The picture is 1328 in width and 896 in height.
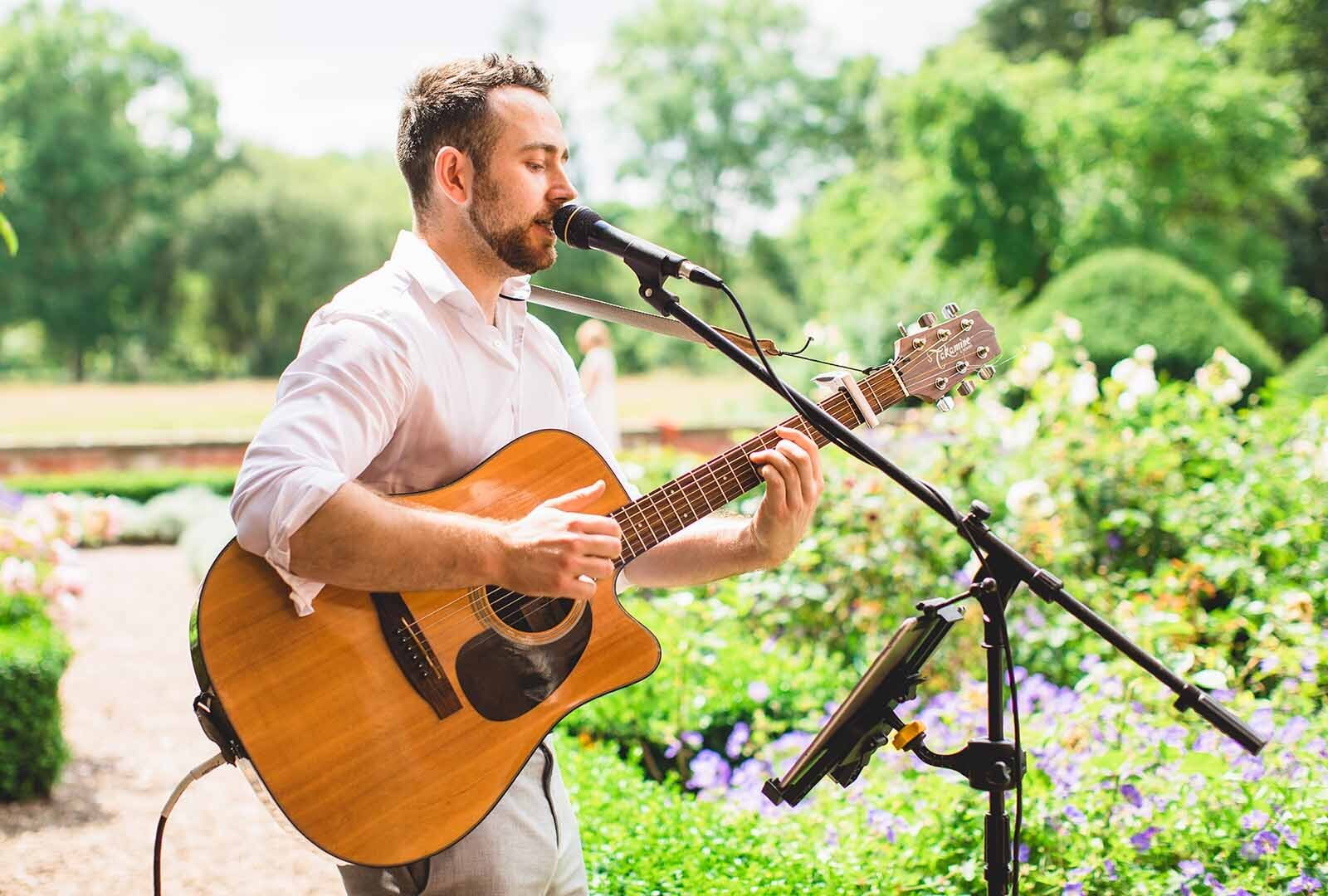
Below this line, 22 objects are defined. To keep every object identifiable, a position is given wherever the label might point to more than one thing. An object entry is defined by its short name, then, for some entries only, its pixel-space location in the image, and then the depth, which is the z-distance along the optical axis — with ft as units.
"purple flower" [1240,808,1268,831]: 8.92
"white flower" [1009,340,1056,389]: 17.81
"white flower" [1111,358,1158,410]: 17.19
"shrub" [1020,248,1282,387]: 38.63
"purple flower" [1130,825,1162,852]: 9.22
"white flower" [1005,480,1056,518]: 14.85
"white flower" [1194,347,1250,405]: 17.37
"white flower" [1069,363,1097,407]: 17.33
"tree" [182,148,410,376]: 122.52
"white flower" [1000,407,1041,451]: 17.51
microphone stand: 6.28
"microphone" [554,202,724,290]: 6.61
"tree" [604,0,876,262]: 147.84
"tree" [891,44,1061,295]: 64.90
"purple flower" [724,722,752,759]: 13.24
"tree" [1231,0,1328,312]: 77.15
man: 6.10
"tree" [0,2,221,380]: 130.21
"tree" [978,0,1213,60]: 95.25
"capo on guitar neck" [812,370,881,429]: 7.63
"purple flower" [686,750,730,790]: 12.34
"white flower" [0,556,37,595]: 16.83
